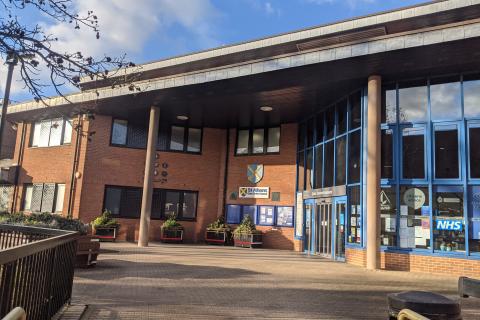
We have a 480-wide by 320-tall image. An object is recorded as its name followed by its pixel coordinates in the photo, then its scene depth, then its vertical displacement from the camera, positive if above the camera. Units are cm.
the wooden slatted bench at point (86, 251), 1076 -79
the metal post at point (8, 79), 498 +253
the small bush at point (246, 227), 2042 -3
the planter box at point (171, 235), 2095 -58
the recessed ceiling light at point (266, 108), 1866 +498
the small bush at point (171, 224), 2094 -8
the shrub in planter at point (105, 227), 1983 -33
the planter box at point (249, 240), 2022 -59
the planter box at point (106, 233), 1984 -61
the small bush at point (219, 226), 2141 -1
